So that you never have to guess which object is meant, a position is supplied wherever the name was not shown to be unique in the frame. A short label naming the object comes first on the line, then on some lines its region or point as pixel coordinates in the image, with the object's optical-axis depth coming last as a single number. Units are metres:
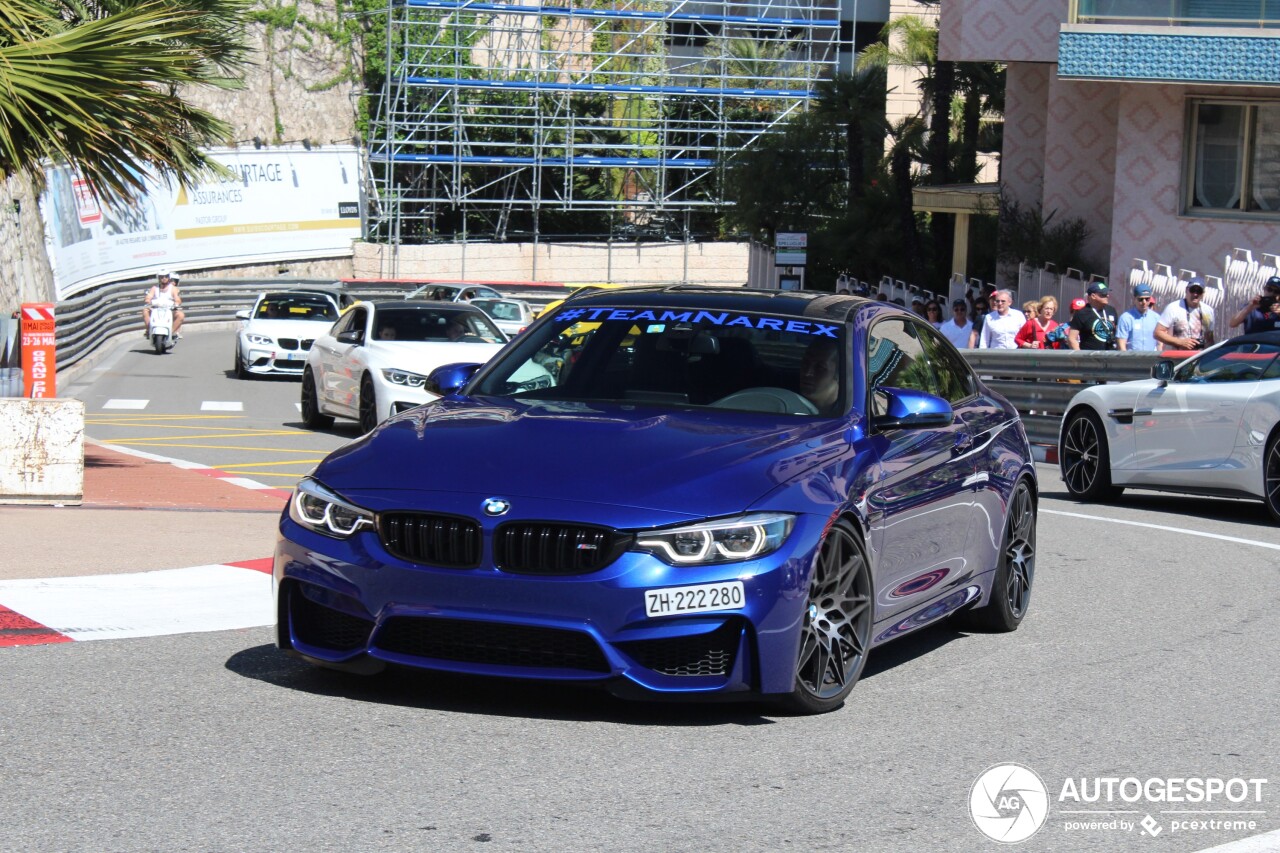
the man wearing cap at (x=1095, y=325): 19.34
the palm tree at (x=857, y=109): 43.66
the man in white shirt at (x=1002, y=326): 20.50
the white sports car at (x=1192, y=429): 13.30
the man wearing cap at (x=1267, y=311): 16.84
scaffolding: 56.88
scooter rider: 37.38
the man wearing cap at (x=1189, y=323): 18.86
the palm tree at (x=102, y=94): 11.84
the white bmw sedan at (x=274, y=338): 30.88
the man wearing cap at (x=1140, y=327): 19.83
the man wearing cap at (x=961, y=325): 21.81
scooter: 37.16
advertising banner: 40.38
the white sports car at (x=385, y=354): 18.45
